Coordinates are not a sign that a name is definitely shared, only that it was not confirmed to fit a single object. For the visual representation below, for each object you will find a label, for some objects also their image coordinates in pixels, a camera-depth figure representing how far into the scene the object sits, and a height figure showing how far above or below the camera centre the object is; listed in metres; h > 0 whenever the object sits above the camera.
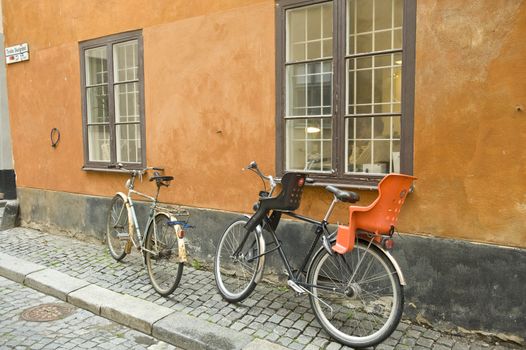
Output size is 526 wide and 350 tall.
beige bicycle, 4.67 -1.10
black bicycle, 3.58 -1.13
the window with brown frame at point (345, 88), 4.20 +0.55
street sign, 7.83 +1.64
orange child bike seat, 3.33 -0.53
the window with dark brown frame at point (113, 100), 6.46 +0.68
